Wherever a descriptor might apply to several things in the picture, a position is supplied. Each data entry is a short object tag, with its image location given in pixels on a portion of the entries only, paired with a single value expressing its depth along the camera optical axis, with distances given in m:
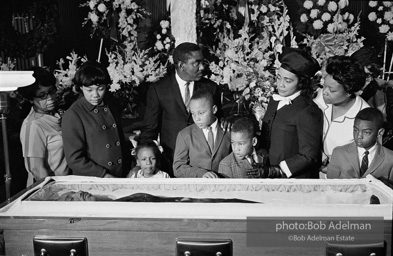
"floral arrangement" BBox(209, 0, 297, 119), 3.85
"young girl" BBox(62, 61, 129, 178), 3.09
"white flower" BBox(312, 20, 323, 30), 4.38
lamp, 2.60
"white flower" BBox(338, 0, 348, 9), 4.40
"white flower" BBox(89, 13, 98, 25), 4.29
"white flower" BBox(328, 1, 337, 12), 4.36
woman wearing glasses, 3.17
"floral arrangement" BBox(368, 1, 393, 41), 4.46
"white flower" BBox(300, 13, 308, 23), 4.46
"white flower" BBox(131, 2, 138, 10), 4.33
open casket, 2.20
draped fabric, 4.18
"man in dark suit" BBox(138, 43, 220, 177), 3.35
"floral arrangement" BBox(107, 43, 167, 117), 4.06
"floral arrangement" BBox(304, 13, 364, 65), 4.25
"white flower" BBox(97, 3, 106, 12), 4.22
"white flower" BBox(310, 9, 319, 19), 4.39
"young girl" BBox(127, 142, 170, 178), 3.07
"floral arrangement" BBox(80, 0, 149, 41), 4.30
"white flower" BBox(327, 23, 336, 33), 4.37
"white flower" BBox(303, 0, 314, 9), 4.42
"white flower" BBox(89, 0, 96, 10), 4.25
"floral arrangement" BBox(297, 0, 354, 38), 4.38
